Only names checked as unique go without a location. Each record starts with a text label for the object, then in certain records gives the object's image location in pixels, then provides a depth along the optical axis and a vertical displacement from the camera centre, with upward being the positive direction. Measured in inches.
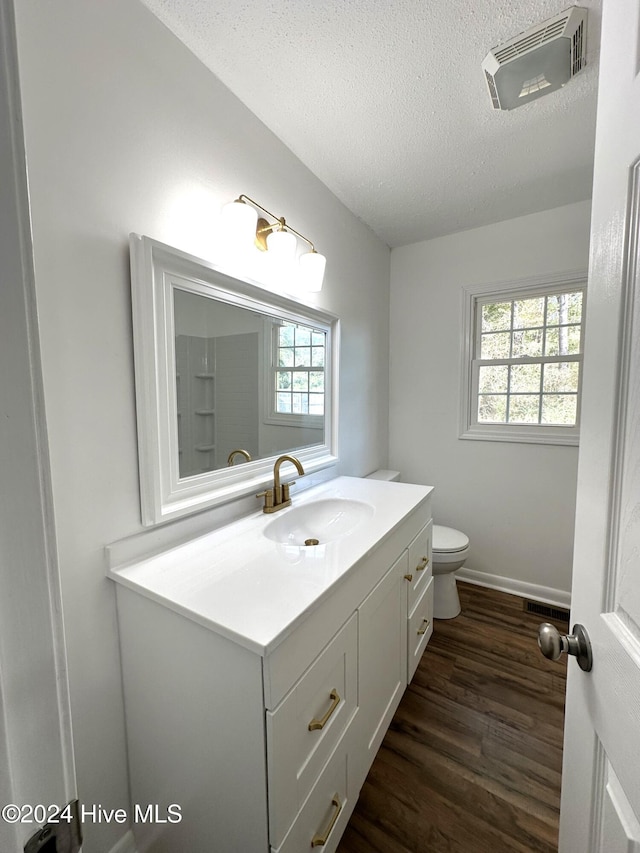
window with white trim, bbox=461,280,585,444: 84.0 +9.4
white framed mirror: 39.2 +3.1
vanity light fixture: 46.4 +24.7
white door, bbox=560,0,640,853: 17.6 -5.0
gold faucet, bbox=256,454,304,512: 55.2 -15.0
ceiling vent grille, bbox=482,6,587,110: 41.7 +44.5
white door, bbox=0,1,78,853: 11.7 -5.0
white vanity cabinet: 28.2 -29.0
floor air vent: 81.7 -50.7
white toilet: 77.0 -37.0
